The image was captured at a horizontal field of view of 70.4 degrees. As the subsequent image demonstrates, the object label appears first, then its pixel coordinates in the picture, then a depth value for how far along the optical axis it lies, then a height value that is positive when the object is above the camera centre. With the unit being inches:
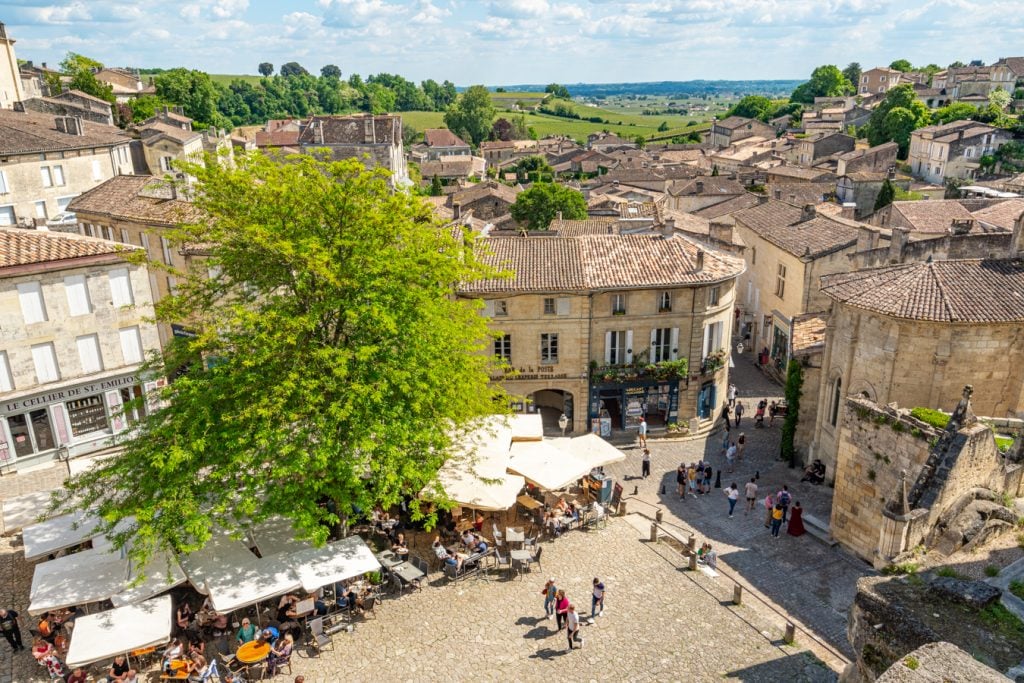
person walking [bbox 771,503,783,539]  965.2 -528.7
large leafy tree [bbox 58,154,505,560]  706.2 -258.1
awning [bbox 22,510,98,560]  749.9 -422.1
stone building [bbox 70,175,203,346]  1412.4 -193.8
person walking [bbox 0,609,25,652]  681.6 -457.2
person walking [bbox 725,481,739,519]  1025.5 -528.0
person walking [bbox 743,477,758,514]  1040.2 -535.3
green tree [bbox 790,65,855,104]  7155.5 +146.4
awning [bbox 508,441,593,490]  938.1 -455.5
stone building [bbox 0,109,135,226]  1792.6 -115.1
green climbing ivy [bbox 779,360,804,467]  1208.8 -481.2
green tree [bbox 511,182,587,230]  2519.7 -329.4
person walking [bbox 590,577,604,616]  724.7 -479.0
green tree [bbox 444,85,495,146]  6550.2 -78.7
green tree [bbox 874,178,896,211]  2486.5 -310.9
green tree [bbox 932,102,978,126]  4101.9 -80.6
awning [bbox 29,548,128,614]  664.4 -420.2
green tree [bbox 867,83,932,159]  3964.1 -98.1
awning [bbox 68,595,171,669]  609.3 -427.1
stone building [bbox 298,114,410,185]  3592.5 -127.7
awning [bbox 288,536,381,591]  697.0 -425.1
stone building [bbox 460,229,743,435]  1266.0 -367.6
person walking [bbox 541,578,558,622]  724.0 -466.0
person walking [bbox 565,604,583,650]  677.3 -463.3
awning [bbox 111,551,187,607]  669.3 -421.8
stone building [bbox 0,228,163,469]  1031.6 -323.0
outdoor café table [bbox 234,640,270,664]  639.8 -456.3
